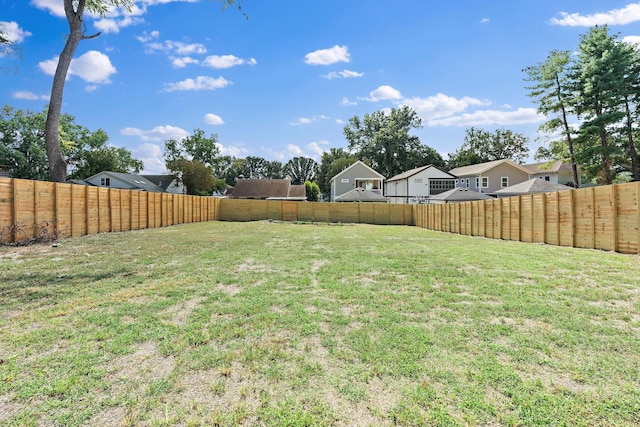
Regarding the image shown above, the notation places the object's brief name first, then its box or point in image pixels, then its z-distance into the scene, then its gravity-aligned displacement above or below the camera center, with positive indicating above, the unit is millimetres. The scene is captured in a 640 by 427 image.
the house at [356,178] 38938 +3889
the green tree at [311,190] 46938 +3003
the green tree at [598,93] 17844 +6705
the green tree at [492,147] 45562 +9034
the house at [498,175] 31391 +3323
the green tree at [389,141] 48125 +10534
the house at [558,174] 34031 +3752
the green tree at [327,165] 55938 +8574
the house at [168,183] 40250 +3679
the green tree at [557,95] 21281 +7834
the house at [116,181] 32562 +3302
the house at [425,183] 33469 +2789
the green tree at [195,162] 37094 +6088
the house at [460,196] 25422 +1046
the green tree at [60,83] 9648 +3935
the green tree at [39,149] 30938 +7060
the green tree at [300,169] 72000 +9421
